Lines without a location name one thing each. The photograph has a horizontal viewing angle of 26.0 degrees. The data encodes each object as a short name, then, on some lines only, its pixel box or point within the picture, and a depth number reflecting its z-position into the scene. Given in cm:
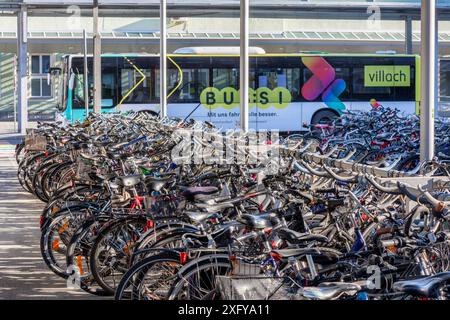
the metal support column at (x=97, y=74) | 2227
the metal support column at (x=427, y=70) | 773
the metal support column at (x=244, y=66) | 1225
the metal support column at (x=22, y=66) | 2880
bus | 2688
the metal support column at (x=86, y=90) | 2359
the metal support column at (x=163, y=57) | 1886
